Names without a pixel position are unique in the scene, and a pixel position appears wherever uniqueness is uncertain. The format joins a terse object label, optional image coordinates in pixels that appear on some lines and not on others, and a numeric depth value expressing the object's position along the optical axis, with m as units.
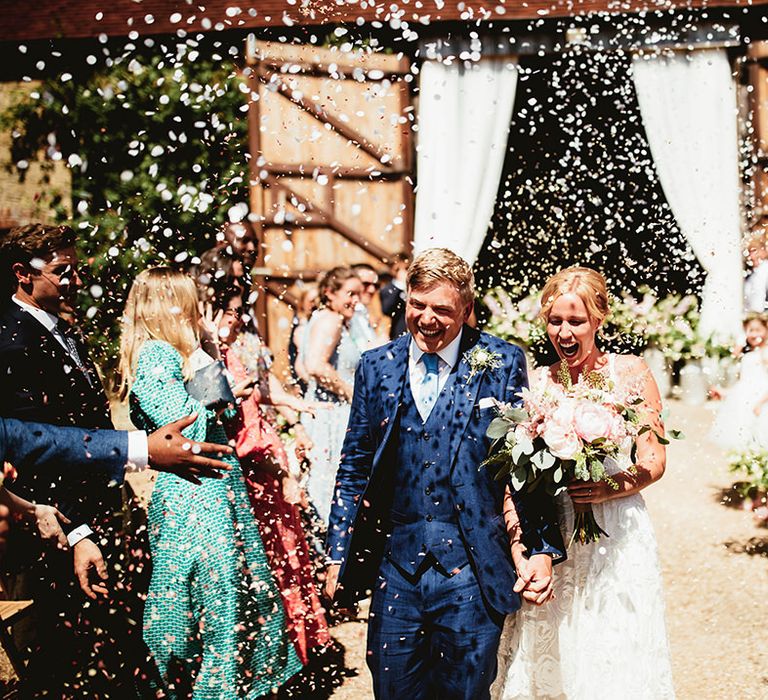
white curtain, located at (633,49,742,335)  8.20
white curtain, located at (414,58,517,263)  8.40
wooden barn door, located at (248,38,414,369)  8.27
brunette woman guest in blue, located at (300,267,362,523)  5.20
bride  2.82
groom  2.63
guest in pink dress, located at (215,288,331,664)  3.80
